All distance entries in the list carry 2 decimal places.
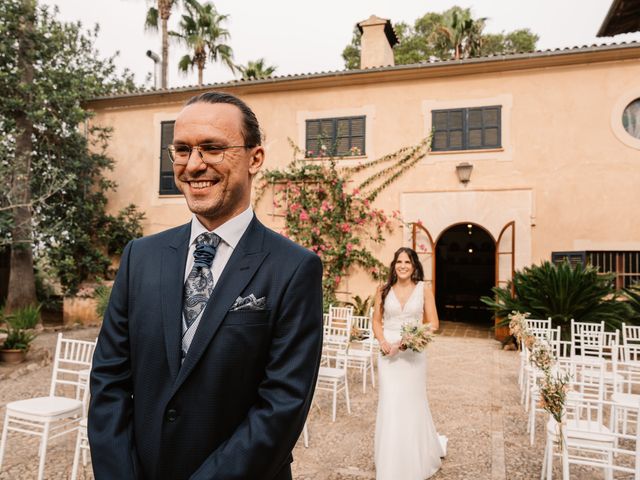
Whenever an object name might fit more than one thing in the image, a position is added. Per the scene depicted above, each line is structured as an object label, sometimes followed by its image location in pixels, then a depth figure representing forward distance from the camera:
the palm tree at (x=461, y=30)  19.91
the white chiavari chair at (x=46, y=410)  3.55
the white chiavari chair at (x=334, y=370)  5.08
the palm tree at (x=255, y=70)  20.12
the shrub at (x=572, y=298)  8.29
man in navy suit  1.34
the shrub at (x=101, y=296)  9.92
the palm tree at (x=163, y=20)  16.95
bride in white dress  3.63
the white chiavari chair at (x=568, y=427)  3.32
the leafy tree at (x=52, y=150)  10.40
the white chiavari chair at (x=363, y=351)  6.35
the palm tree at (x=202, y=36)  18.47
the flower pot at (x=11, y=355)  7.26
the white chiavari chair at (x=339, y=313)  6.21
